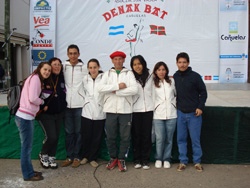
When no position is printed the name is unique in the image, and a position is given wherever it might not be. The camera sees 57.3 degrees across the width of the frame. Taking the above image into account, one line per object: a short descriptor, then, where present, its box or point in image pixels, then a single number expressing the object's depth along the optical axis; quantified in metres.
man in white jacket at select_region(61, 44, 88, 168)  3.37
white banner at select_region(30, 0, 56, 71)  6.39
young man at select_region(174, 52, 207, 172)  3.16
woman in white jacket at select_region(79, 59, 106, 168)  3.30
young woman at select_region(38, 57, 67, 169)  3.15
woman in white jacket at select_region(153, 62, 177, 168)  3.26
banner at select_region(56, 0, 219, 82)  6.15
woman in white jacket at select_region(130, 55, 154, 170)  3.23
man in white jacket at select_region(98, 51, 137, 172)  3.07
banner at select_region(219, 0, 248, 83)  5.98
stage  3.54
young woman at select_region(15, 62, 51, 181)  2.74
